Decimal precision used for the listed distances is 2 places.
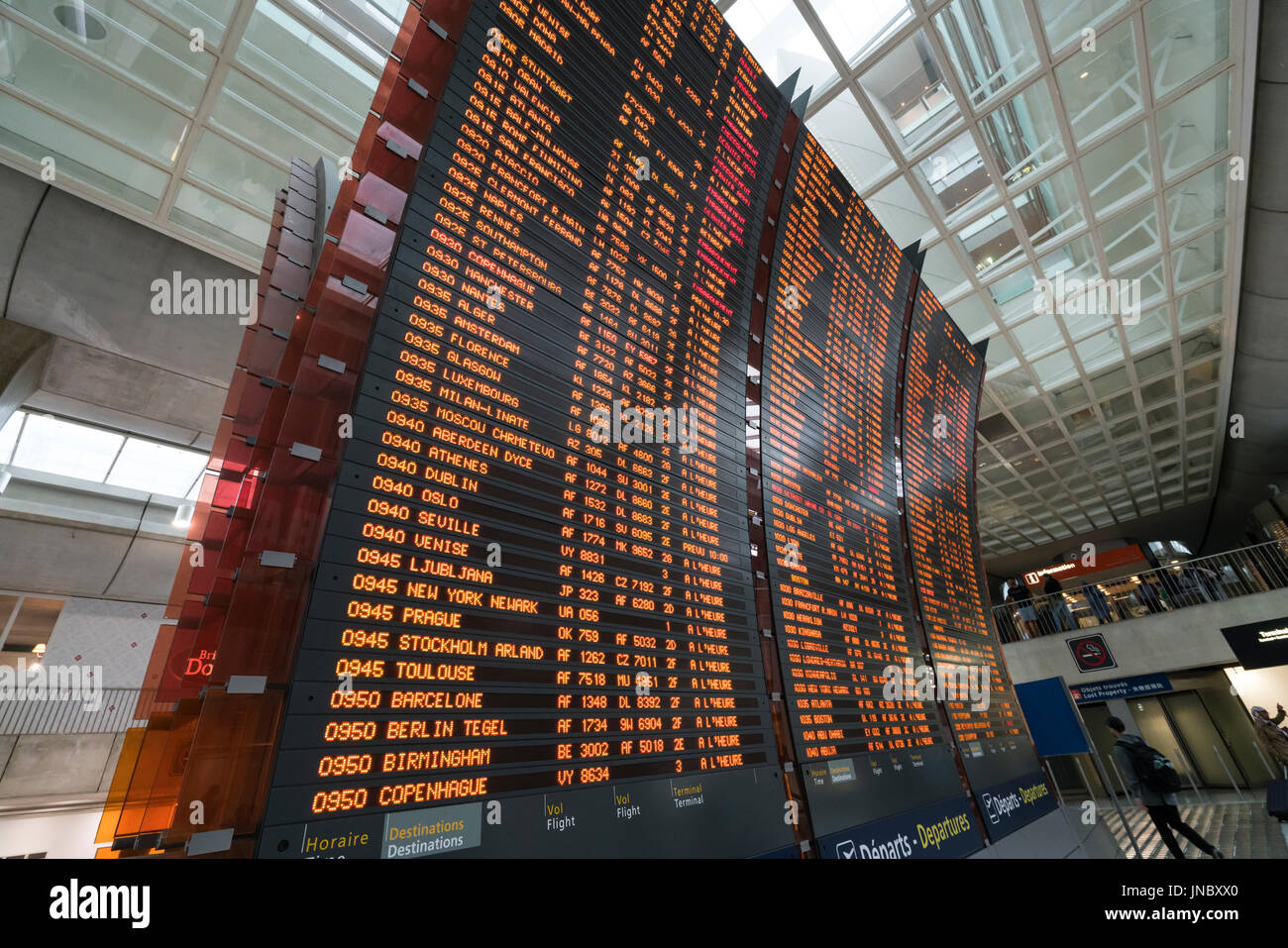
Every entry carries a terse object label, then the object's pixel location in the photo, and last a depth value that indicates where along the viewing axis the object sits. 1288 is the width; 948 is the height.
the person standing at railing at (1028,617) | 19.42
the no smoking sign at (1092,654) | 17.16
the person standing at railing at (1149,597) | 17.48
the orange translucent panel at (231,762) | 1.86
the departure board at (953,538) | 6.56
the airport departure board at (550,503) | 2.32
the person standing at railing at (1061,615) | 18.70
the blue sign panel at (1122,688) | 16.38
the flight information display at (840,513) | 4.41
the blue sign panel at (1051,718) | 7.82
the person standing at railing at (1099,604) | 18.06
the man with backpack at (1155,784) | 6.85
